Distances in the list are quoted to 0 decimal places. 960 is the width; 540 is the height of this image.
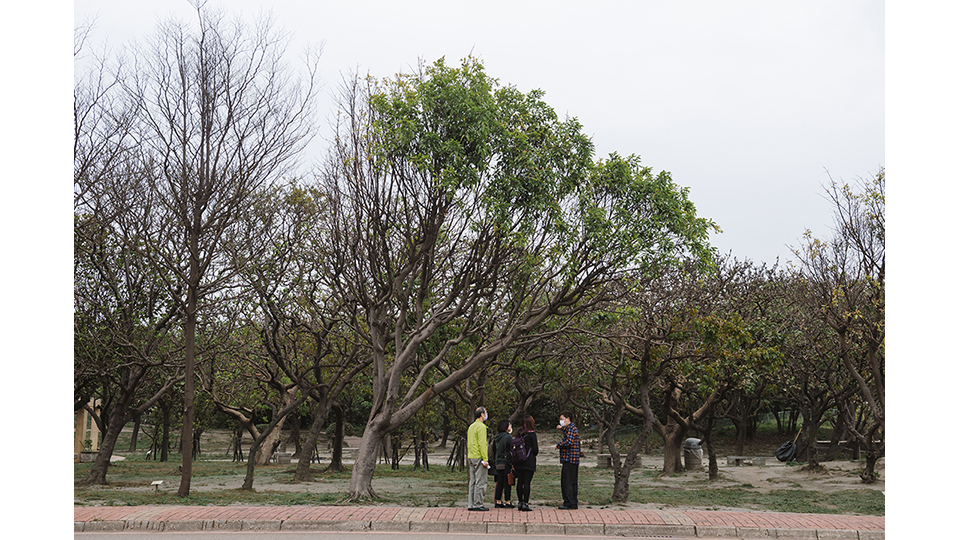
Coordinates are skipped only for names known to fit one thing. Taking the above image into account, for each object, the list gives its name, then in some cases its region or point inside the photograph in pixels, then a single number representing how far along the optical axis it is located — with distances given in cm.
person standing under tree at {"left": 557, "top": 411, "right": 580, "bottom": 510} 1204
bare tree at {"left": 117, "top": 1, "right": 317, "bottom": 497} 1389
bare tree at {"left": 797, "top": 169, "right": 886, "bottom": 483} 1416
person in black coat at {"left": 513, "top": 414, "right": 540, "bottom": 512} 1198
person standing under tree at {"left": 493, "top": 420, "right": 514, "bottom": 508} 1226
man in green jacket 1175
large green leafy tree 1291
